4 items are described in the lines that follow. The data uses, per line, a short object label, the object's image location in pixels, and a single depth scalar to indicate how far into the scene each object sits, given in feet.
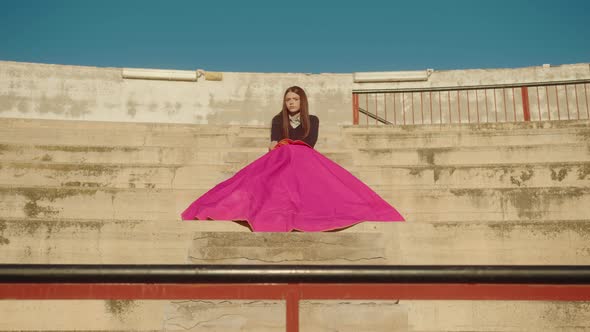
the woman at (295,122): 23.59
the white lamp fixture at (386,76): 38.22
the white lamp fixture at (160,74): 38.65
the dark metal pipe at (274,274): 6.27
